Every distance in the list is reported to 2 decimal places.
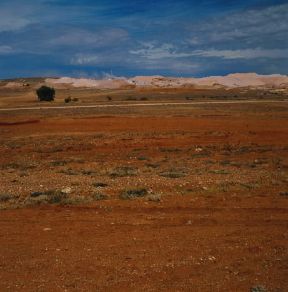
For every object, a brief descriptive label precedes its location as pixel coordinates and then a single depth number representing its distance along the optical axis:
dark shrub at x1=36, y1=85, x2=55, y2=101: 81.75
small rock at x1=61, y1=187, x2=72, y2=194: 12.98
